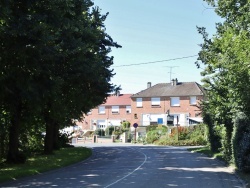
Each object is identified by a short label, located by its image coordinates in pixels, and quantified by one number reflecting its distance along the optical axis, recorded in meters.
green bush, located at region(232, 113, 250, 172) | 17.67
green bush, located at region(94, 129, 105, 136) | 80.88
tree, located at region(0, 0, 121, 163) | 13.89
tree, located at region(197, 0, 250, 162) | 15.38
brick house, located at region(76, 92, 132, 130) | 86.88
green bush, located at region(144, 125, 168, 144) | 59.91
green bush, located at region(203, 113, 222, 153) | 32.38
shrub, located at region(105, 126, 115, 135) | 79.99
